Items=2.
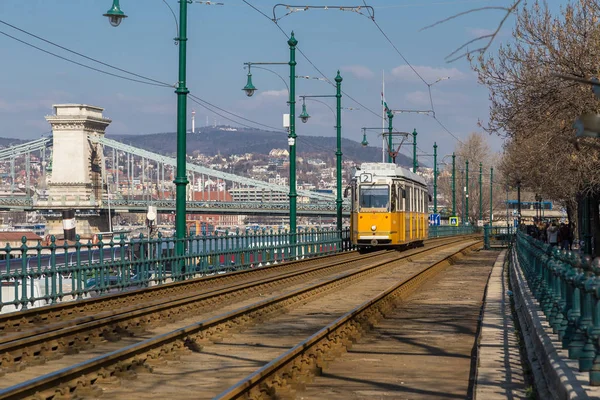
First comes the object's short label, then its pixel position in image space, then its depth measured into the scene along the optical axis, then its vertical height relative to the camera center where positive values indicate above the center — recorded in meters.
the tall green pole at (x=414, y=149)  66.81 +5.26
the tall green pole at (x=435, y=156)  79.99 +5.65
